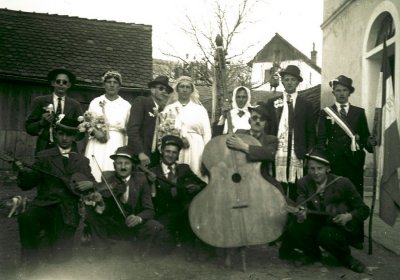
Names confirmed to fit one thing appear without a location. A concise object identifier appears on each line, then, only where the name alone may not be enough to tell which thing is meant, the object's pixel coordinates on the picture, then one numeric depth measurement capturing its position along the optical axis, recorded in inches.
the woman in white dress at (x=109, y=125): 207.8
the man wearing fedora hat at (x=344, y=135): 207.0
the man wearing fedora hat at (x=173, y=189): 193.9
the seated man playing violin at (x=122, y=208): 182.4
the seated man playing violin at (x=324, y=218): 172.4
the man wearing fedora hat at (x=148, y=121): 208.2
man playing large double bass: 174.2
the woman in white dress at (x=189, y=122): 214.5
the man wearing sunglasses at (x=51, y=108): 205.3
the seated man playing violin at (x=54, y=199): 164.6
